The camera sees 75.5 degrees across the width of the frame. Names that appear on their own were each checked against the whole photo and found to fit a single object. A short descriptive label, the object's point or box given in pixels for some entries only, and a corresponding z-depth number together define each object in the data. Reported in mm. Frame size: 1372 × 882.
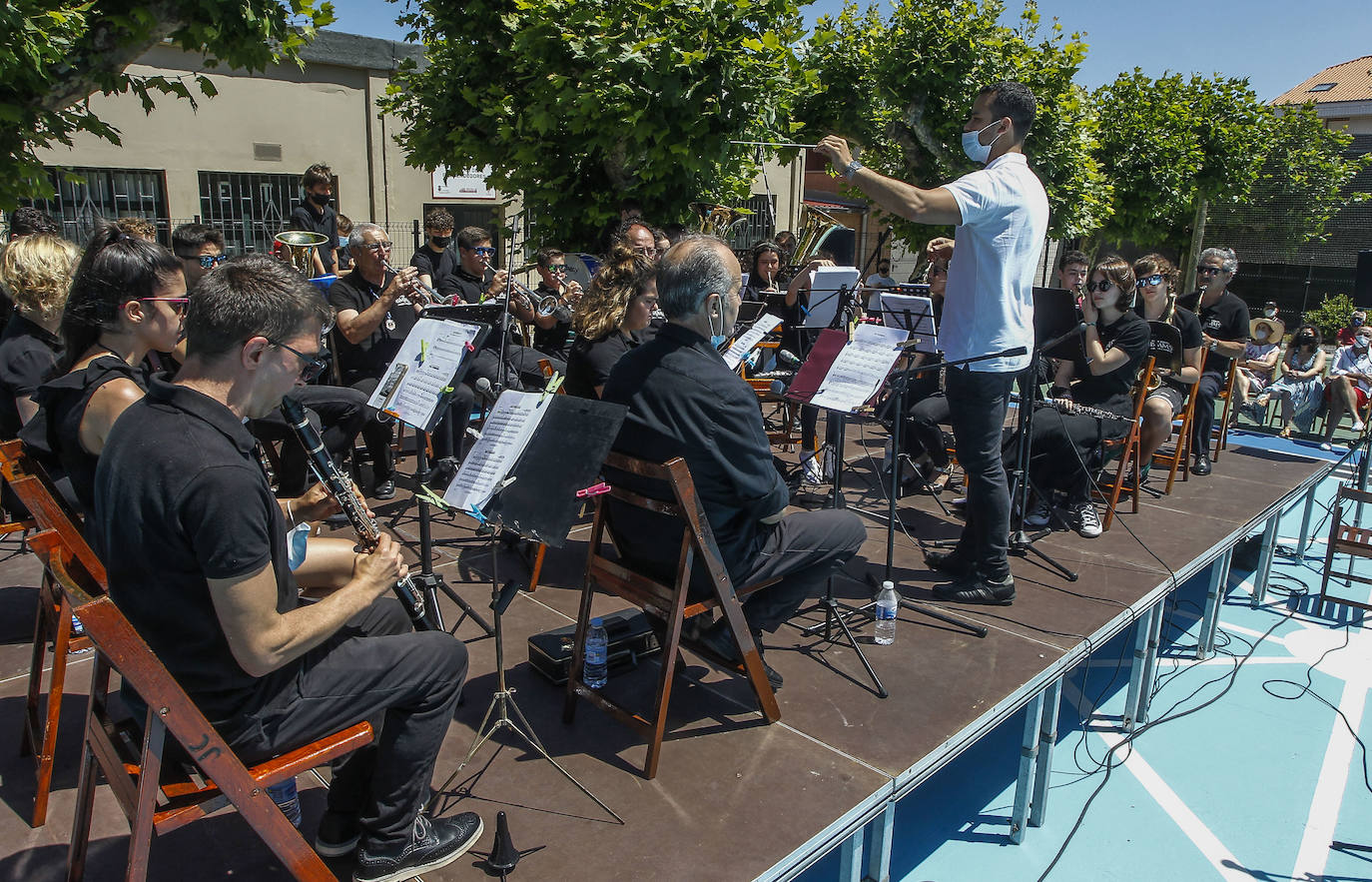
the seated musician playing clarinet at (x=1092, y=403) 5164
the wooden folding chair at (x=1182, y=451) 5859
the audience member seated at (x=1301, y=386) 10352
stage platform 2367
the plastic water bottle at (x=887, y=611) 3658
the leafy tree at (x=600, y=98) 6004
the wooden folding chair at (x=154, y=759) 1672
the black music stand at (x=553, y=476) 2498
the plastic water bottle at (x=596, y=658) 3125
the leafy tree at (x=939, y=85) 10258
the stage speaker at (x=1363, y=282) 6434
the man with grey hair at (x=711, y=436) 2686
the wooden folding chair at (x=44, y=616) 2248
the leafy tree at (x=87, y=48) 4691
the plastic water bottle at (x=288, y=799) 2430
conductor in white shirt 3557
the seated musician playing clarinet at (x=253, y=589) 1772
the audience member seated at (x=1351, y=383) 9820
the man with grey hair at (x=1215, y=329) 6535
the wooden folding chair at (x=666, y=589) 2557
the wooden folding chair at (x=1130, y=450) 5195
